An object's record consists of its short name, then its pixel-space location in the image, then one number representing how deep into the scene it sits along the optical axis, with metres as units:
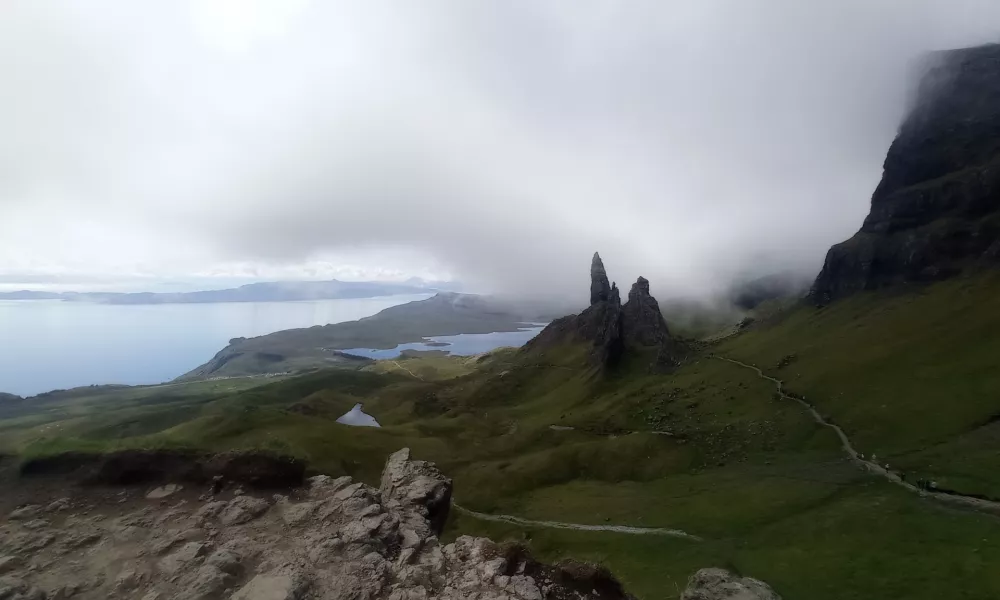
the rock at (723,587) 22.73
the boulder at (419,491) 29.08
